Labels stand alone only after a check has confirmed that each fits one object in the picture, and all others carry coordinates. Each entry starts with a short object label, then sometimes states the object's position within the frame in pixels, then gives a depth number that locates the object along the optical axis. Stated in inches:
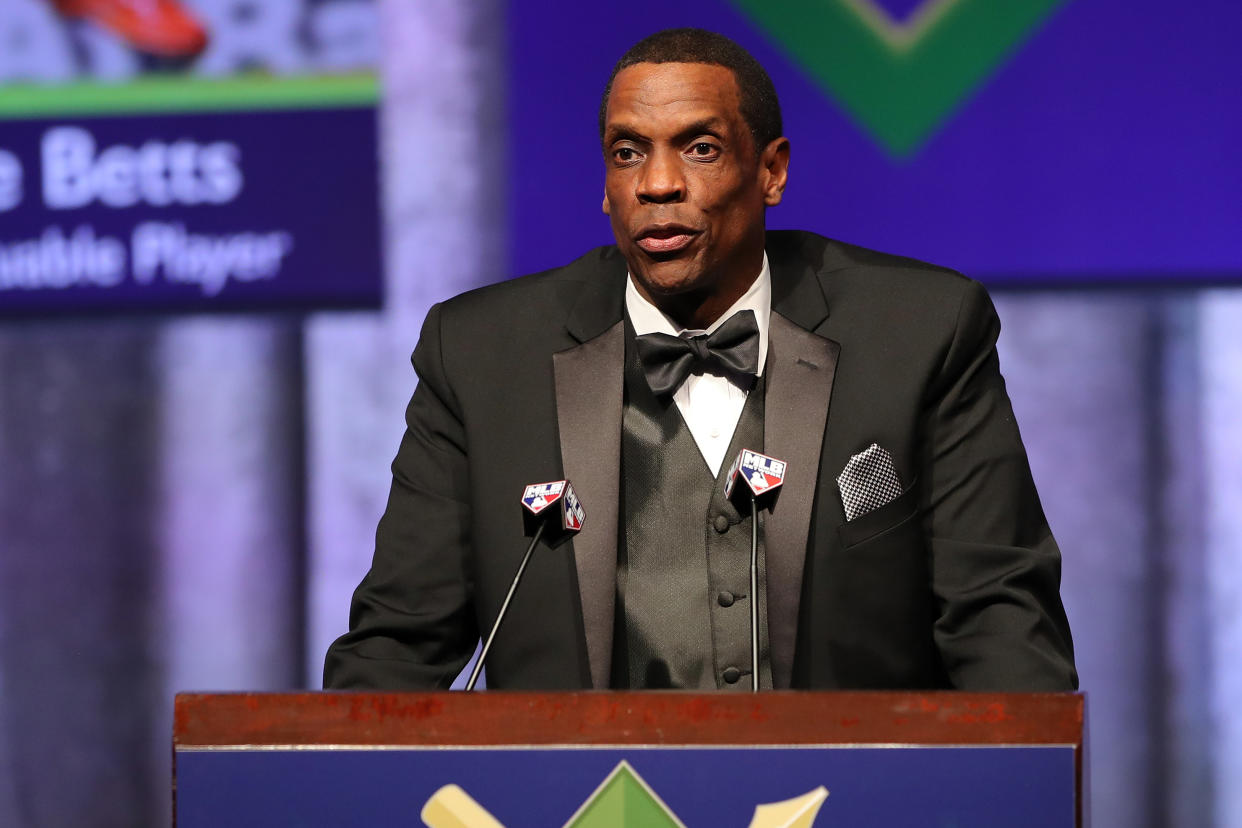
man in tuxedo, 335.2
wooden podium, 317.9
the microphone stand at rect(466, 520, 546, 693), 325.7
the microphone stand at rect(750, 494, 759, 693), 324.9
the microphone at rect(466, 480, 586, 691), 327.2
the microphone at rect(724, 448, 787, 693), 327.8
